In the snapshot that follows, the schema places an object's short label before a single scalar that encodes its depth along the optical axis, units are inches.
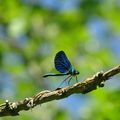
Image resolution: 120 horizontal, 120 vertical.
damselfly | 142.4
